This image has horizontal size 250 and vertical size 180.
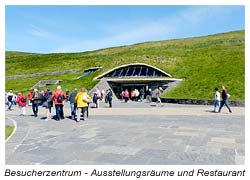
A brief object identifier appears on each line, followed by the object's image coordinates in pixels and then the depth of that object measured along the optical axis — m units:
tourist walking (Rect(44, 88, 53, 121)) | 13.74
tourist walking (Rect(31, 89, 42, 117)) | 14.51
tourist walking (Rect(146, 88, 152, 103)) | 28.09
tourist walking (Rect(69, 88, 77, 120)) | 13.73
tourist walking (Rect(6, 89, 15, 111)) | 20.35
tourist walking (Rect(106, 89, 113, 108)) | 20.98
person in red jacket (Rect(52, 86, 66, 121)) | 12.73
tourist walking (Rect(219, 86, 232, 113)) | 15.95
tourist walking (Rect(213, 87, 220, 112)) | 16.73
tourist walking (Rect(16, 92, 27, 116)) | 16.05
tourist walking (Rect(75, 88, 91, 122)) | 12.59
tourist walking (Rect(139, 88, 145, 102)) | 32.17
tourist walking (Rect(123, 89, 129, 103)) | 27.53
